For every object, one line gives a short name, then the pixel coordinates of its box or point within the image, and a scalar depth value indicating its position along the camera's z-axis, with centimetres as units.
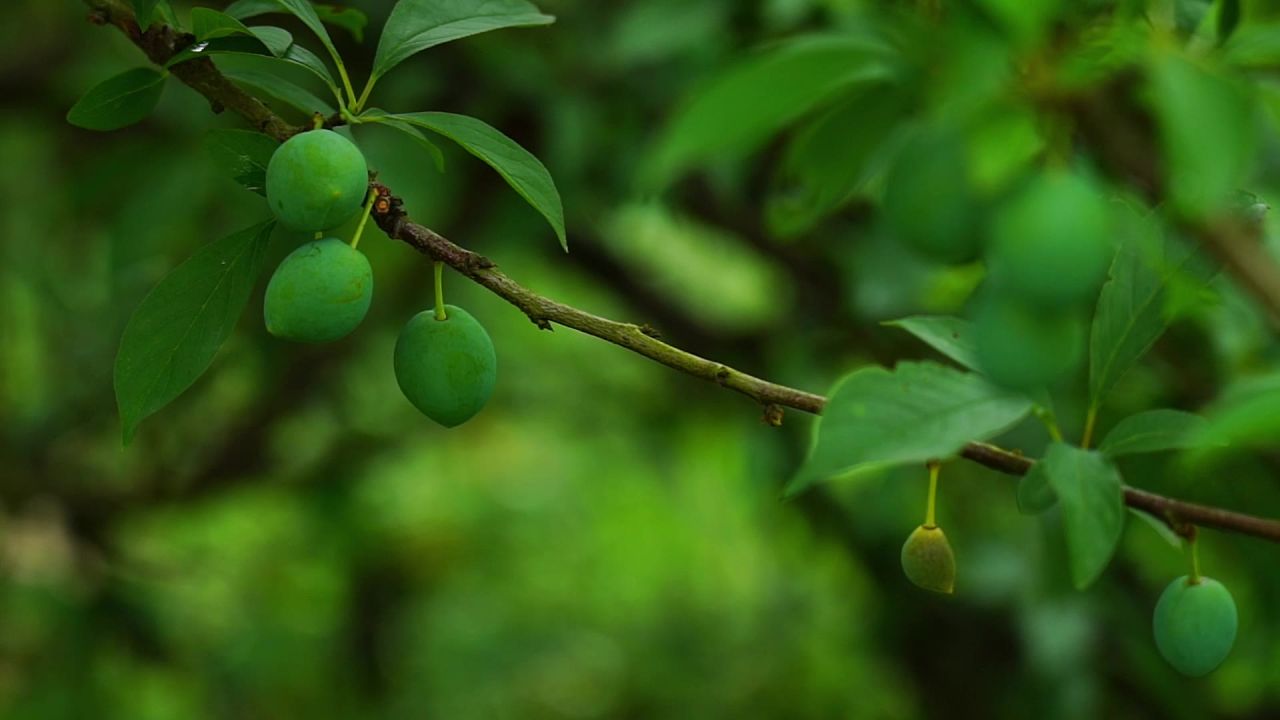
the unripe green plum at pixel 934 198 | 89
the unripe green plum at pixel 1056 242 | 87
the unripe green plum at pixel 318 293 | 97
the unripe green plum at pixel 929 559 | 99
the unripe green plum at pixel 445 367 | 99
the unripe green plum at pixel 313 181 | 95
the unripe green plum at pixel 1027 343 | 89
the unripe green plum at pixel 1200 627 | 99
